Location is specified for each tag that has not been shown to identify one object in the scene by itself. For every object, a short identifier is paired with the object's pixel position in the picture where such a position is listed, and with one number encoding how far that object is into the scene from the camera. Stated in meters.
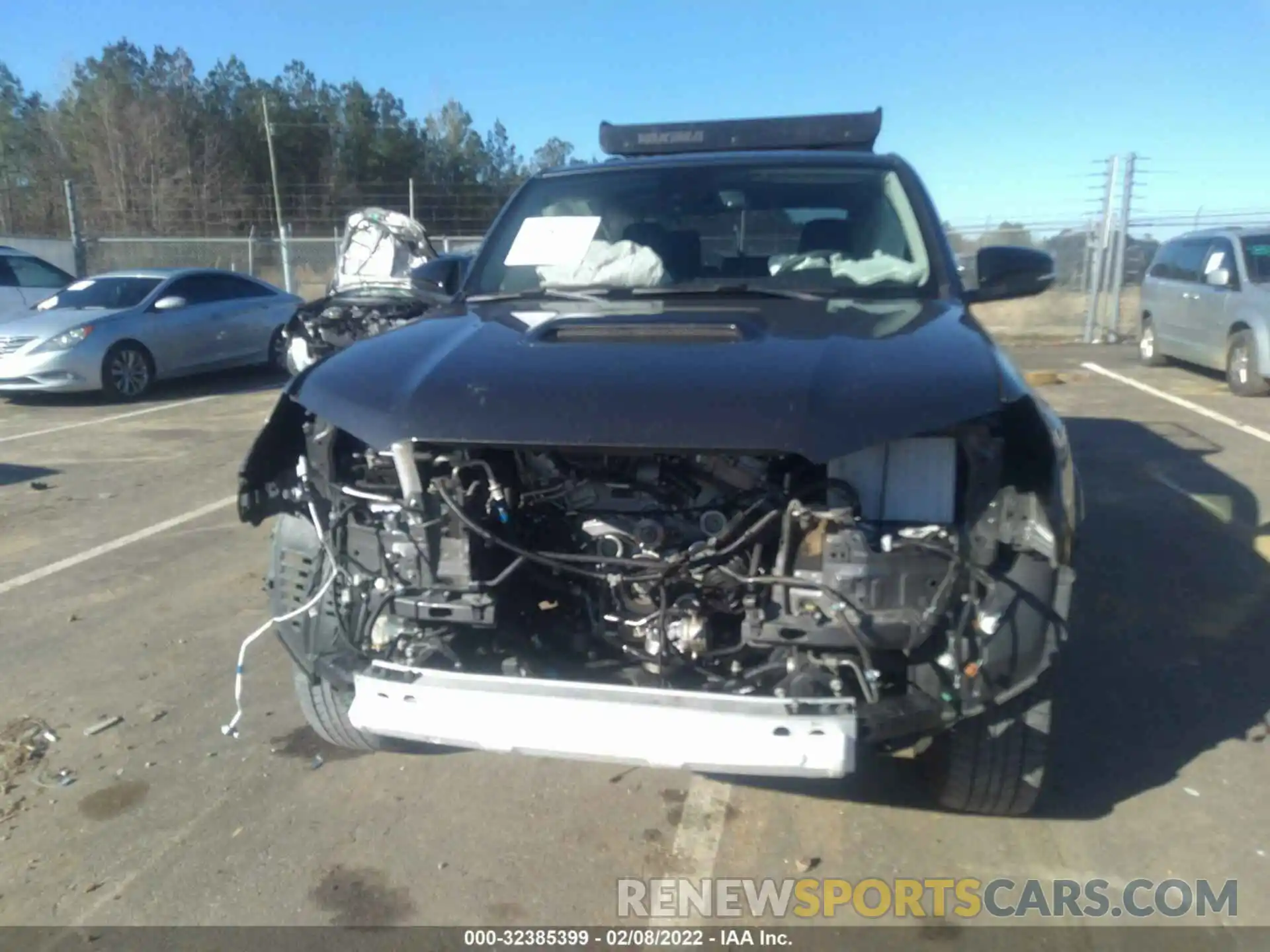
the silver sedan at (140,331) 11.09
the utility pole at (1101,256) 15.96
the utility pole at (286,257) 21.19
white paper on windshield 4.21
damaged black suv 2.58
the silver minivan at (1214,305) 10.53
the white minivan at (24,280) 13.69
